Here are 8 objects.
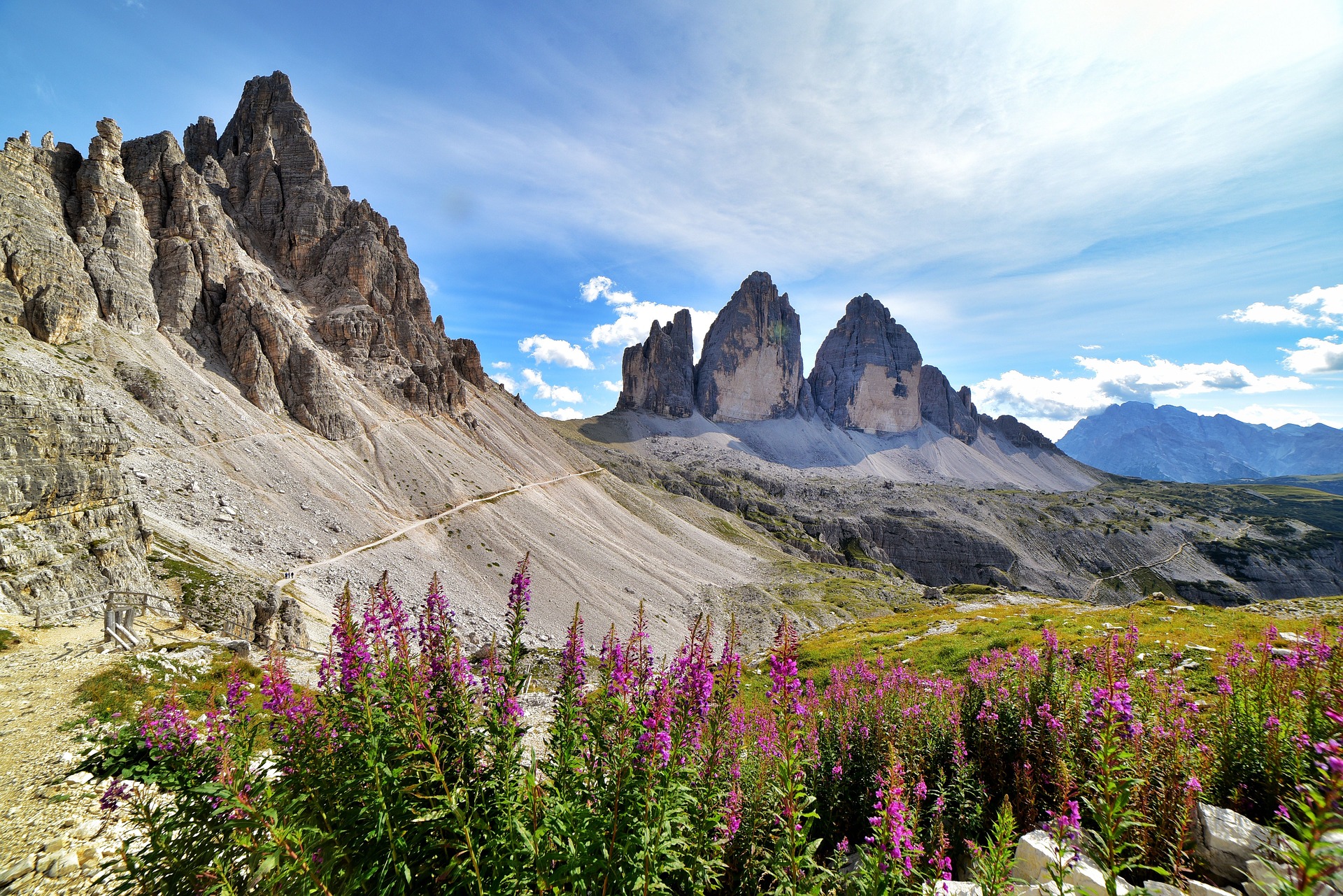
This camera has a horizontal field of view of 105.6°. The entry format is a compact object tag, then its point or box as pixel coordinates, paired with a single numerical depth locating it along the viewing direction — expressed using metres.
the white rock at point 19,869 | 6.89
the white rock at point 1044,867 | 5.03
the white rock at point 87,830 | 7.72
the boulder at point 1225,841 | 5.20
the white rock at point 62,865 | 7.03
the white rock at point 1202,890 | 4.61
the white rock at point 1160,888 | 4.51
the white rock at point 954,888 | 4.97
